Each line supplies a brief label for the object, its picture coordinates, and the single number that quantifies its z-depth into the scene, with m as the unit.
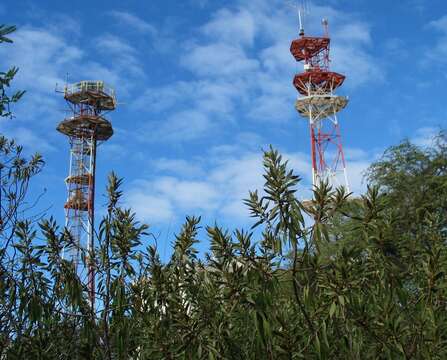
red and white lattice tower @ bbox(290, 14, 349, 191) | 37.22
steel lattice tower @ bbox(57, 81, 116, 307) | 36.44
